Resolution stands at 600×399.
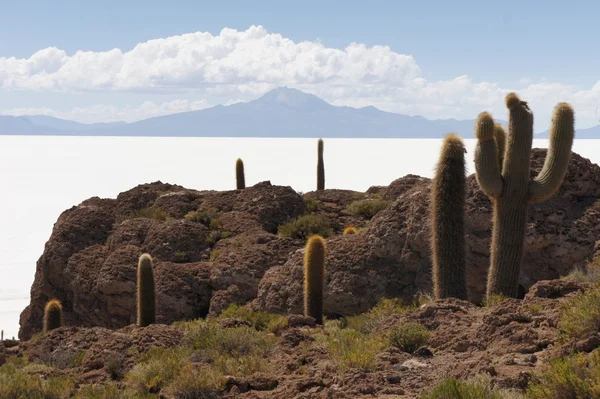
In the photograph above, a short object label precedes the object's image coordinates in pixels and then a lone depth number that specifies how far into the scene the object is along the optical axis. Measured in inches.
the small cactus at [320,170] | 1203.6
